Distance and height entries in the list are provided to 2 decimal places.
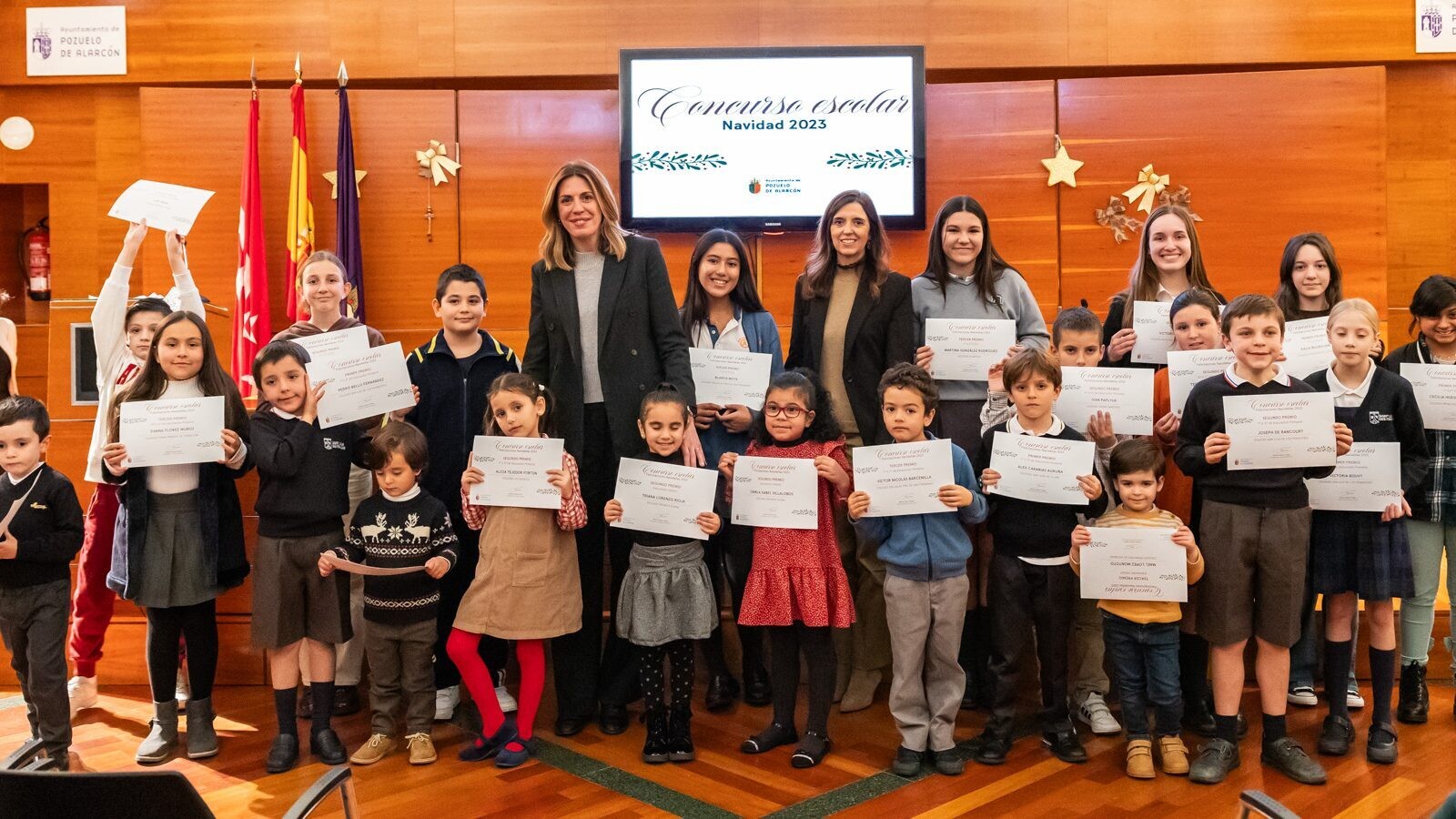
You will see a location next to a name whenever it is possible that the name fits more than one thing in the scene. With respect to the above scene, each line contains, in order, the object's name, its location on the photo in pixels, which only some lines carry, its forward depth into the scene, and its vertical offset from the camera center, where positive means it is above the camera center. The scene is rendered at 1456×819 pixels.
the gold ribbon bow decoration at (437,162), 5.85 +1.39
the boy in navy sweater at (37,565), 2.88 -0.47
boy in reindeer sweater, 3.08 -0.52
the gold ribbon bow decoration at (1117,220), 5.79 +1.01
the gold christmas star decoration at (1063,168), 5.78 +1.30
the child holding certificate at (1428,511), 3.18 -0.38
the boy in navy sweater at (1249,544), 2.84 -0.43
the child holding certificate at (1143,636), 2.91 -0.71
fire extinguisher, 6.37 +0.92
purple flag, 5.71 +1.08
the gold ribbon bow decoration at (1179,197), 5.74 +1.13
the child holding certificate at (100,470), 3.49 -0.24
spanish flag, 5.61 +1.05
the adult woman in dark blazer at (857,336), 3.42 +0.21
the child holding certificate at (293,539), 3.07 -0.43
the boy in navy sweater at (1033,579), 3.00 -0.56
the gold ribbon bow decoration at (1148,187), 5.76 +1.19
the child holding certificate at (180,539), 3.07 -0.43
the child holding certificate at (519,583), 3.06 -0.57
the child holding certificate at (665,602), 3.05 -0.63
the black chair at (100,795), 1.37 -0.54
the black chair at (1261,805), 1.60 -0.68
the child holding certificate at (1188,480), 3.23 -0.28
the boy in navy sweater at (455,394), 3.34 +0.02
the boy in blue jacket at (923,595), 2.98 -0.60
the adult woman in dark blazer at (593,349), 3.26 +0.17
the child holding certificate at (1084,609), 3.31 -0.73
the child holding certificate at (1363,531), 2.97 -0.42
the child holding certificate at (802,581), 3.04 -0.56
